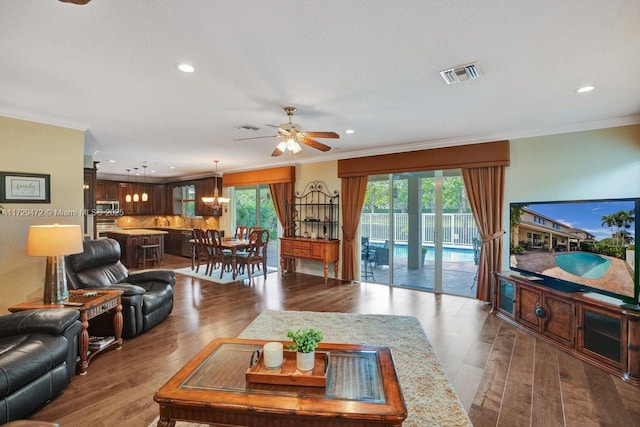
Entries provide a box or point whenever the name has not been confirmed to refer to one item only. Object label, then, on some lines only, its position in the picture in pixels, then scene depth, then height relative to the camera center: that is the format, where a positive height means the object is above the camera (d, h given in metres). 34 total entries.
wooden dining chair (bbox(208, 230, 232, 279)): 6.57 -0.85
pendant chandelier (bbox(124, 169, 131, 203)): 9.66 +0.46
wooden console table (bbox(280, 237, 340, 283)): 6.30 -0.78
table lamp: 2.86 -0.35
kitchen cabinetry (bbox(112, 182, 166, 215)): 9.91 +0.44
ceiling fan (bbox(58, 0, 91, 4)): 1.17 +0.80
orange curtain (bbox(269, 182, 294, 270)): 7.33 +0.27
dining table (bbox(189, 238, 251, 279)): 6.50 -0.72
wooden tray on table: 1.80 -0.97
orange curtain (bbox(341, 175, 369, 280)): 6.27 -0.06
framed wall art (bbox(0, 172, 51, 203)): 3.54 +0.29
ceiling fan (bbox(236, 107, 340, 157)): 3.34 +0.87
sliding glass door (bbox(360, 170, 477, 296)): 5.41 -0.36
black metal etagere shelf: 6.70 +0.02
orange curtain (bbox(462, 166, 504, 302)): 4.80 -0.04
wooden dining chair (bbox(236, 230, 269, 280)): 6.47 -0.87
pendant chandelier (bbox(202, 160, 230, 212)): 7.98 +0.33
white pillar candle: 1.92 -0.90
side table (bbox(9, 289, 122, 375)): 2.81 -0.92
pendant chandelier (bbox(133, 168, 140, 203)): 9.62 +0.52
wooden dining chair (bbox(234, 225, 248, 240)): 7.95 -0.52
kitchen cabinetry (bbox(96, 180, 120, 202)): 9.40 +0.68
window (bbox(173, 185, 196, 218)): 10.07 +0.41
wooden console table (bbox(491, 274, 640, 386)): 2.69 -1.13
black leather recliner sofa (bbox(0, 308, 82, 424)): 2.01 -1.04
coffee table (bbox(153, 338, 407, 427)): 1.57 -1.01
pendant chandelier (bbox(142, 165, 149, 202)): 9.64 +0.83
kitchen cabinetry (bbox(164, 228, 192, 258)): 9.45 -0.95
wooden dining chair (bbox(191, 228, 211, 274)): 6.83 -0.72
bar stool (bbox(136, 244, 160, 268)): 7.89 -1.06
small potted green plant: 1.91 -0.83
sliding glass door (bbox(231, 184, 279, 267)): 8.12 +0.05
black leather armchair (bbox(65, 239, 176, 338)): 3.49 -0.89
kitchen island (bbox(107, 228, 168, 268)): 7.81 -0.73
